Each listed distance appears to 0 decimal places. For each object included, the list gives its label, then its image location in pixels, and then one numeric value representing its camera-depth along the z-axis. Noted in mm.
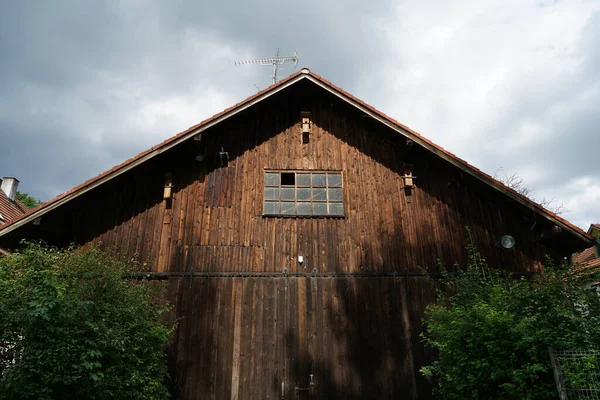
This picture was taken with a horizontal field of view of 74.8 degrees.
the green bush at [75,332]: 5988
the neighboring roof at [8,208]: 16281
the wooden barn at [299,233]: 8453
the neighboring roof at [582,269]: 6574
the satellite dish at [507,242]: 9492
